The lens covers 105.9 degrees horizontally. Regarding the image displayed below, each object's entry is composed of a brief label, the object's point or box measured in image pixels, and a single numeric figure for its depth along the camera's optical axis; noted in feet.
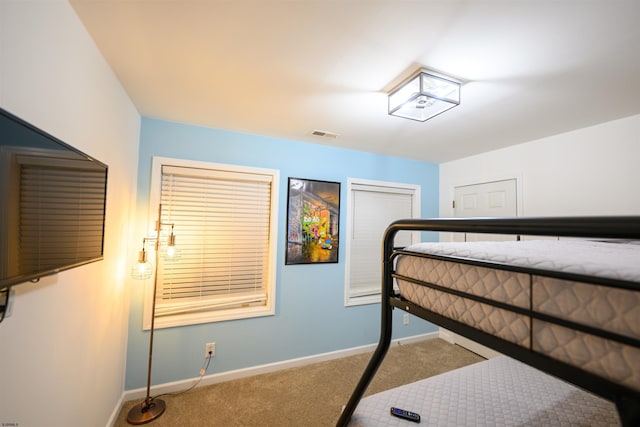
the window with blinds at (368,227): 9.38
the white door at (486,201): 8.64
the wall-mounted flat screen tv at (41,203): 2.08
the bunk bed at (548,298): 1.49
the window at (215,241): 6.89
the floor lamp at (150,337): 5.72
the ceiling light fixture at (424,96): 4.58
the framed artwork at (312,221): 8.25
